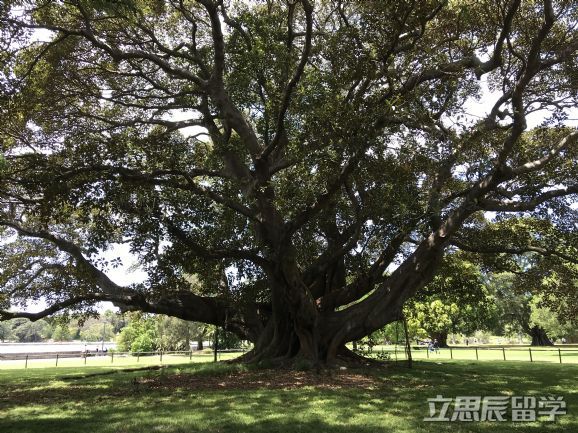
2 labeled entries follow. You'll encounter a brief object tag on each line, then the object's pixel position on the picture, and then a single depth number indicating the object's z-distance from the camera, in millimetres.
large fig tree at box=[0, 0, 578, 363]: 10070
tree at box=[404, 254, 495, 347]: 17656
